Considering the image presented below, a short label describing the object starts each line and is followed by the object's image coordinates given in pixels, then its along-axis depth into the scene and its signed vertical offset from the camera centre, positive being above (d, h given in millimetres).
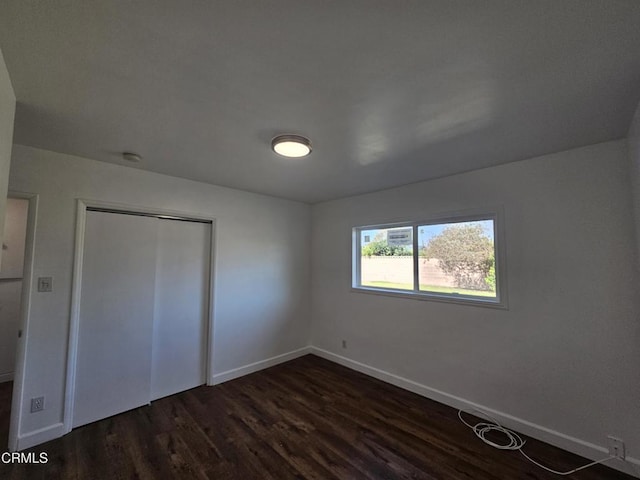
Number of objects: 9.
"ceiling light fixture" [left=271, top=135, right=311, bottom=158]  1992 +891
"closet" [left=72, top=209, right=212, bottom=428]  2523 -583
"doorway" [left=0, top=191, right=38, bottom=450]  3143 -429
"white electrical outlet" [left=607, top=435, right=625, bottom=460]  1957 -1395
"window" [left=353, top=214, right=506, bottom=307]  2738 -1
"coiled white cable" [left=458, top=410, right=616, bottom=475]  1991 -1551
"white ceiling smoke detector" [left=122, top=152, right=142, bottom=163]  2361 +926
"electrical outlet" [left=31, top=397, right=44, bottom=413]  2176 -1233
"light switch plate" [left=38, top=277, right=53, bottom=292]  2250 -235
